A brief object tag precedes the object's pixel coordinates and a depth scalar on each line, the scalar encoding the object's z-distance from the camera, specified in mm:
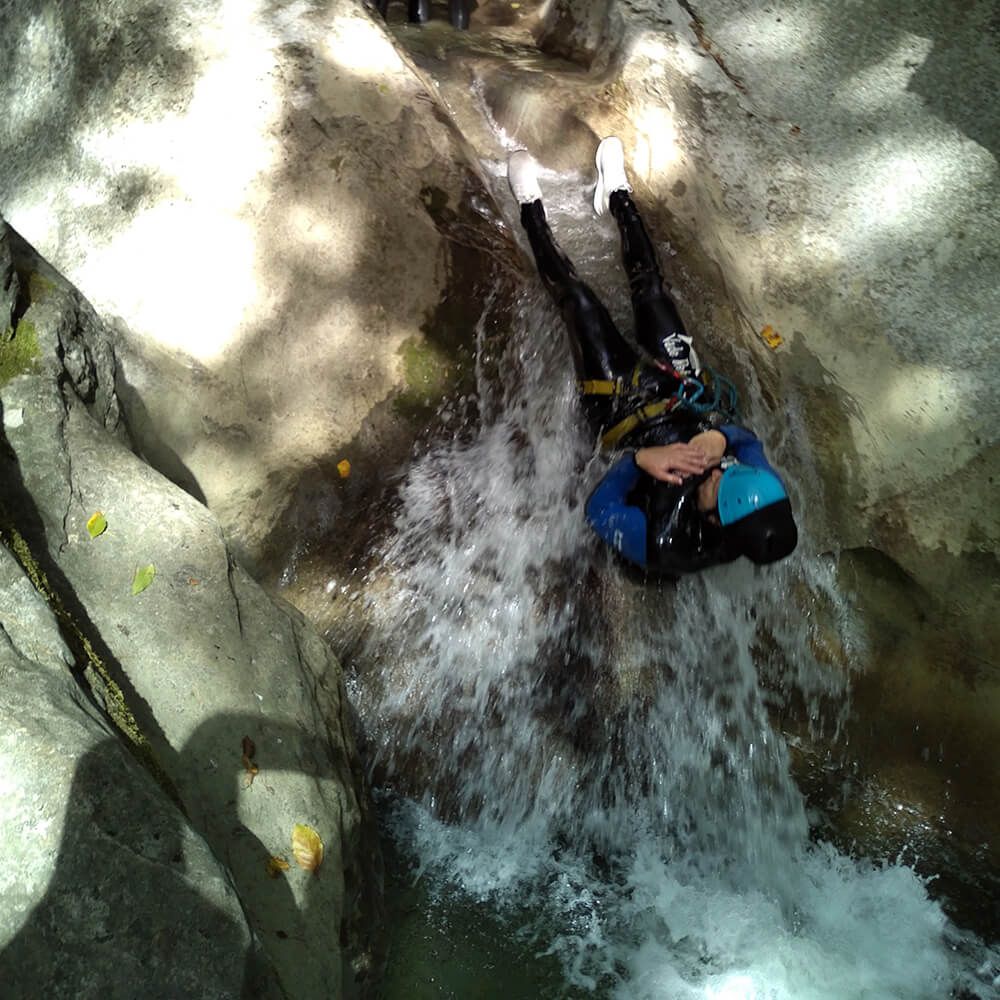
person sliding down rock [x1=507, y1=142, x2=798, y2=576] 3555
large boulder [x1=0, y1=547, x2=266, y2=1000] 1711
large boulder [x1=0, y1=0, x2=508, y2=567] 3934
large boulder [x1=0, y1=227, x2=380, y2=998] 2453
